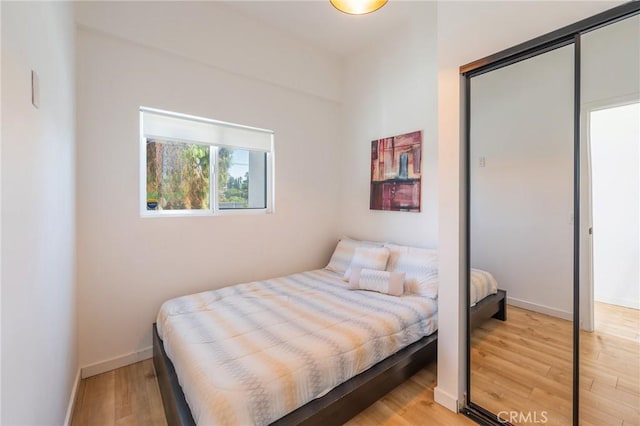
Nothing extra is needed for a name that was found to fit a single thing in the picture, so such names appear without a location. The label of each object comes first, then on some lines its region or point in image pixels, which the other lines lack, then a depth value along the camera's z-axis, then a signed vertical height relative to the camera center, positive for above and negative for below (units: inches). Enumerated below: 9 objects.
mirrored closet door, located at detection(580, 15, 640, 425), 53.2 -5.3
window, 98.4 +18.2
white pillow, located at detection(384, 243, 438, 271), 105.3 -15.3
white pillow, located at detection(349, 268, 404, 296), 95.3 -24.5
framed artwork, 114.4 +17.0
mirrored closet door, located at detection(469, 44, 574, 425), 58.7 -4.5
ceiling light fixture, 61.6 +46.1
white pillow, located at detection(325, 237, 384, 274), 124.7 -19.4
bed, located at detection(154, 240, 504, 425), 50.6 -30.1
